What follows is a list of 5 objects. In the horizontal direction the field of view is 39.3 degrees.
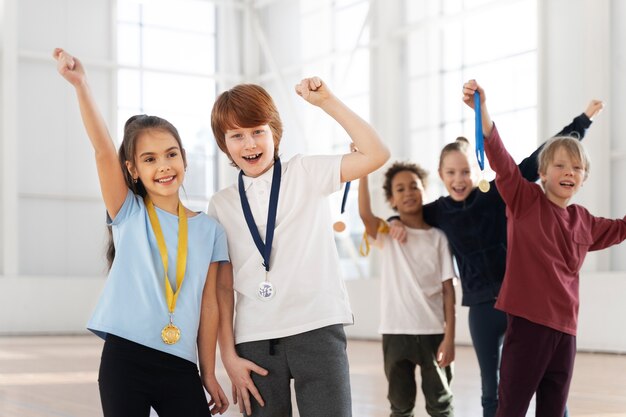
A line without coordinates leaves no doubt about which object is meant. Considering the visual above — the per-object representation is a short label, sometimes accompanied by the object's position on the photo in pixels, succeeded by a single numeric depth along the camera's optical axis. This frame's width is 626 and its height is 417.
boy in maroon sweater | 2.71
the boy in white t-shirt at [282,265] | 2.21
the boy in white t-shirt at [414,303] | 3.50
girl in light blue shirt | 2.15
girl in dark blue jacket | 3.30
